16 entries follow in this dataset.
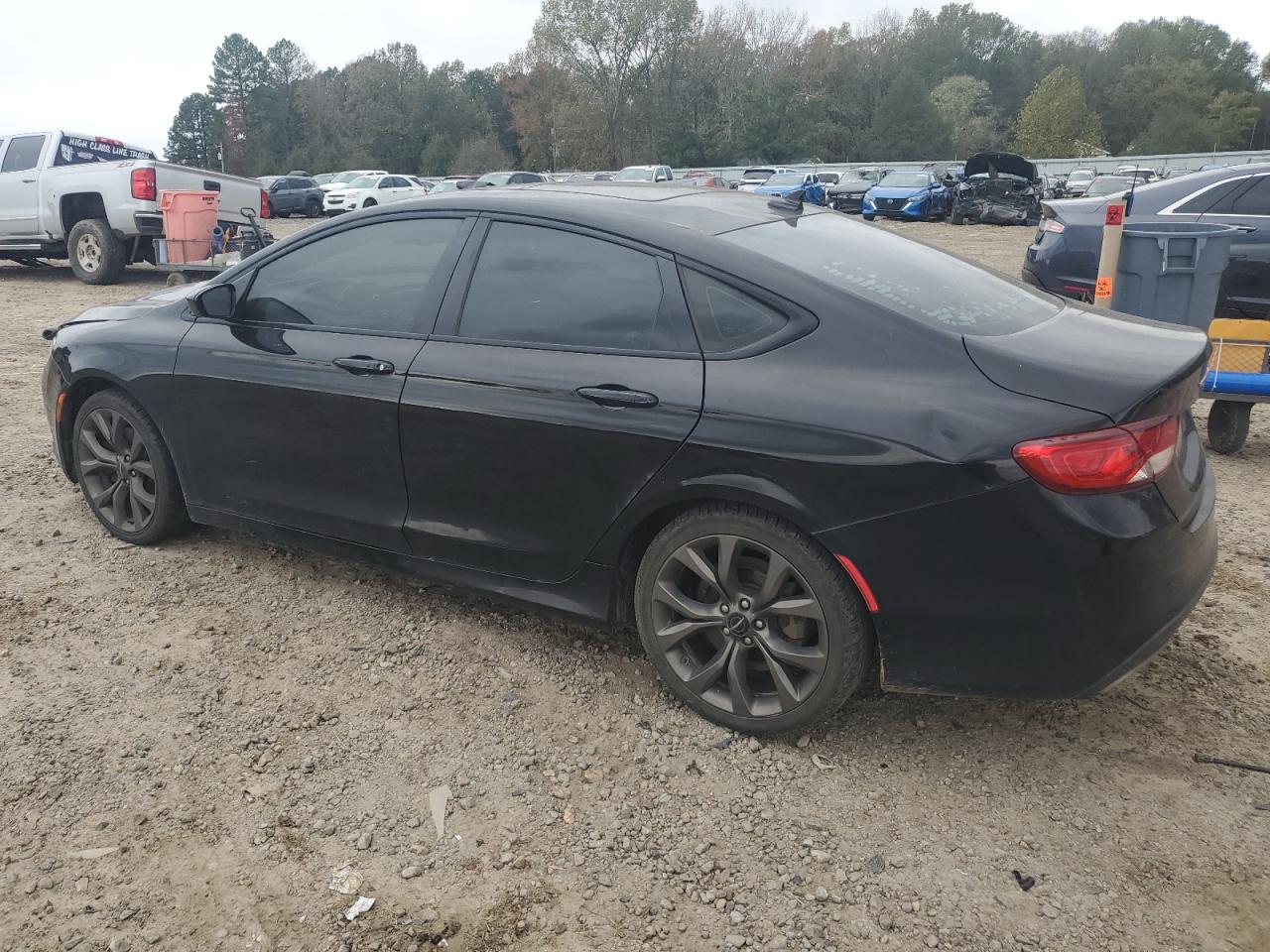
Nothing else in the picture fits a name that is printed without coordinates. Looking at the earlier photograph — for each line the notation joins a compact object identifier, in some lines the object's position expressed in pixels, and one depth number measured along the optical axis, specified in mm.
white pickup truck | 12438
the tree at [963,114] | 69938
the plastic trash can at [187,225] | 12156
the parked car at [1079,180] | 31328
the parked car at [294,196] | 33219
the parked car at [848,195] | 30312
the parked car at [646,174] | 30281
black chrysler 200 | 2500
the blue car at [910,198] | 27141
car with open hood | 25891
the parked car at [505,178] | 29470
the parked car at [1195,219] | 7309
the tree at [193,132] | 84938
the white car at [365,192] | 32688
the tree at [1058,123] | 66250
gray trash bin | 5348
